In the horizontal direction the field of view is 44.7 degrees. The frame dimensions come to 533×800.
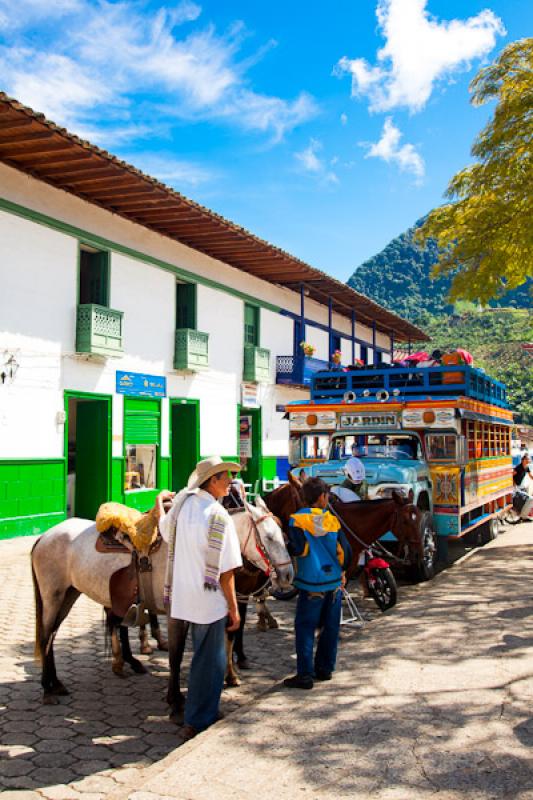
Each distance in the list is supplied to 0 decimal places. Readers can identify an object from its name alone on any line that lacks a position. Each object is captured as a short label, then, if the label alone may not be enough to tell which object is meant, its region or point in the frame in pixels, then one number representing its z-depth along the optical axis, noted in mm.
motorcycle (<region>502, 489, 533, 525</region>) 16078
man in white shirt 4148
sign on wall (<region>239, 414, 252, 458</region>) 22734
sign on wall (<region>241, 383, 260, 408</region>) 21594
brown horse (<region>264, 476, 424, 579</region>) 7465
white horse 5121
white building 13500
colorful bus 9430
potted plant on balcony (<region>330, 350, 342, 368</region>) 19767
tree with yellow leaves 11125
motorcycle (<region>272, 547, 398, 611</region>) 7755
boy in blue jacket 5004
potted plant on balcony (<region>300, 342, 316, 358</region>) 23886
